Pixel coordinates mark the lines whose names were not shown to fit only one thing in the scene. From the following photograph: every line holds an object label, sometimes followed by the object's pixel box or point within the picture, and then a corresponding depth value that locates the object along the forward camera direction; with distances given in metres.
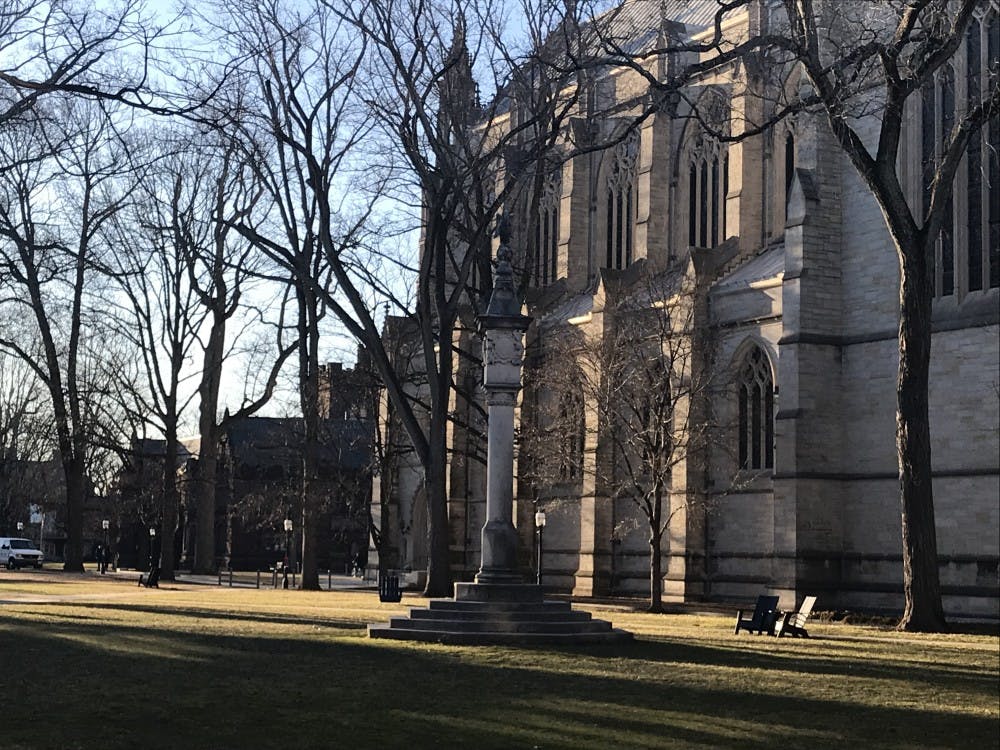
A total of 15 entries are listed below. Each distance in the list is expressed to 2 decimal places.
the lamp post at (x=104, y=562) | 64.38
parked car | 69.75
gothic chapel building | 33.16
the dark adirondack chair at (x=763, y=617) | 24.45
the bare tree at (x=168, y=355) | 48.97
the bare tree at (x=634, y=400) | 35.34
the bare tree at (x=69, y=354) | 42.59
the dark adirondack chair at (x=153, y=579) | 44.47
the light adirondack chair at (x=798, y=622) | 23.98
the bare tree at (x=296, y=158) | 32.06
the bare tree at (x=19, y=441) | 69.12
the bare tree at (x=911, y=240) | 23.89
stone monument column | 22.34
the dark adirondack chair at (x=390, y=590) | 34.53
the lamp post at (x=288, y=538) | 47.67
